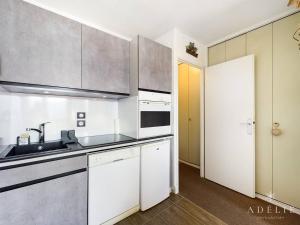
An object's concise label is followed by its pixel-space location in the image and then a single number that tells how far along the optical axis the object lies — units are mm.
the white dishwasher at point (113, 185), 1446
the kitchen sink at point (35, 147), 1458
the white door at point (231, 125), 2094
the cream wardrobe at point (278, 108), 1784
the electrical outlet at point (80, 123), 1953
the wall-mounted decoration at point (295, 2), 1084
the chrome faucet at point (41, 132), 1649
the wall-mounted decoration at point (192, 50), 2402
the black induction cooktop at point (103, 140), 1537
